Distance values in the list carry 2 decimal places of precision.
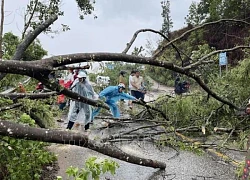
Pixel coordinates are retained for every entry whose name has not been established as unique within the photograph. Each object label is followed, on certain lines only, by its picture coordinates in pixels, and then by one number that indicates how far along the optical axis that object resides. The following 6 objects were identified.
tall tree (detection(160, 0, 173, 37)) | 34.94
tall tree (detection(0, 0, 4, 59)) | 9.94
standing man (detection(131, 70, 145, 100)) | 11.34
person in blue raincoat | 6.74
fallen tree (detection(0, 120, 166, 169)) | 2.53
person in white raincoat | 7.22
